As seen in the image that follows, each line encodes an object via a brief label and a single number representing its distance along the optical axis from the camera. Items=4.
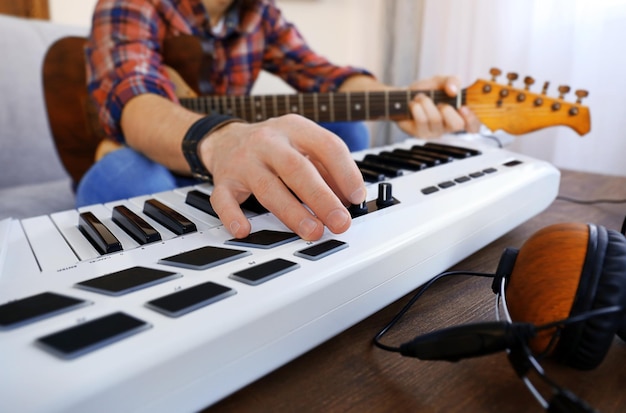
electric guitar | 0.84
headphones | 0.23
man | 0.35
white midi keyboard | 0.18
